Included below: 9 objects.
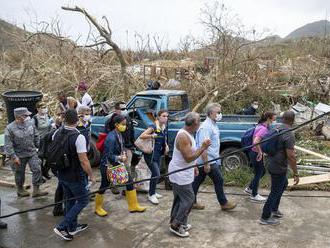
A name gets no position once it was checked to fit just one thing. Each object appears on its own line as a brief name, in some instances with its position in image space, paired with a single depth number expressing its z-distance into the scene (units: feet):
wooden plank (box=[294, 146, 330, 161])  28.18
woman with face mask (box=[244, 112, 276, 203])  20.67
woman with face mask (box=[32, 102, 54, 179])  24.84
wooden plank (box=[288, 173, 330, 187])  23.96
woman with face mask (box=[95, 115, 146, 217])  19.74
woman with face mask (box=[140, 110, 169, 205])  21.50
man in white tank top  16.99
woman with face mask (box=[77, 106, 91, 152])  21.71
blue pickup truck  26.55
